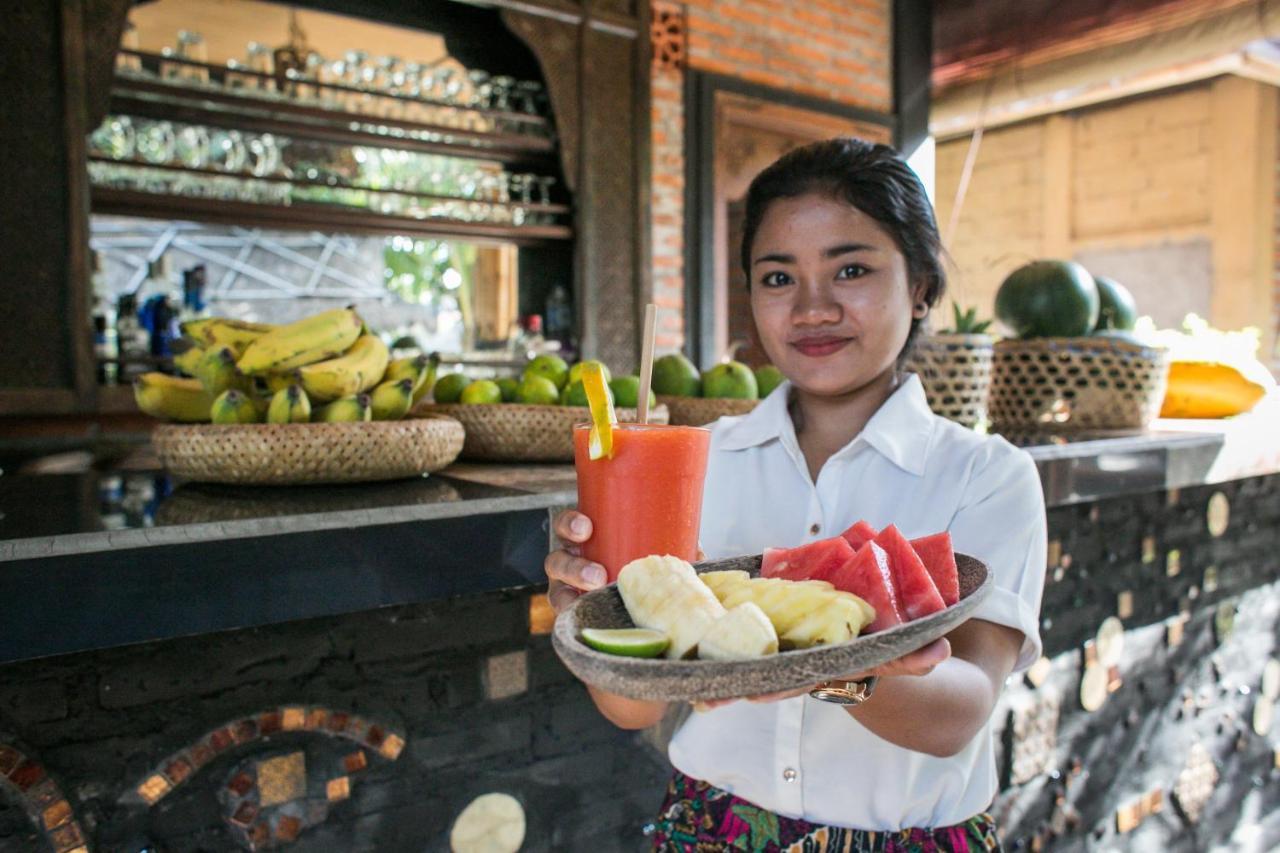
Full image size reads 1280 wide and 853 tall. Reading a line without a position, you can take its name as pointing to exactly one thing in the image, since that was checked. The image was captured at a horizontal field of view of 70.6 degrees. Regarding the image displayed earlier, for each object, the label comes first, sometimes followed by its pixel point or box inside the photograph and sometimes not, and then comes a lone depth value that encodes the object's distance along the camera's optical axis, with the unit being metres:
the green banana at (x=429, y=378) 1.64
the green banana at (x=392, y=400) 1.52
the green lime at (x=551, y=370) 1.73
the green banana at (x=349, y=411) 1.41
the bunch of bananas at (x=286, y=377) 1.40
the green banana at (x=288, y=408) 1.36
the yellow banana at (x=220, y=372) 1.43
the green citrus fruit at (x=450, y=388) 1.77
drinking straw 0.92
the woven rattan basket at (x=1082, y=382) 2.02
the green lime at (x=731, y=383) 1.86
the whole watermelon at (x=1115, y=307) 2.20
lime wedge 0.62
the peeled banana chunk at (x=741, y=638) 0.61
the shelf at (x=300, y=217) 3.45
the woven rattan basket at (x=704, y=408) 1.80
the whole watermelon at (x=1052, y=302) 2.08
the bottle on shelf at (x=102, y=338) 3.52
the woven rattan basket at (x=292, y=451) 1.28
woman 1.20
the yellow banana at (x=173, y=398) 1.54
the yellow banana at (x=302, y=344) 1.45
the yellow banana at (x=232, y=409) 1.36
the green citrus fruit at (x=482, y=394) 1.68
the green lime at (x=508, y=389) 1.72
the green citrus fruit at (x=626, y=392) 1.68
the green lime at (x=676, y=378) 1.90
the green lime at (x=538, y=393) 1.66
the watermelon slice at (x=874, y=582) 0.71
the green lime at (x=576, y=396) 1.63
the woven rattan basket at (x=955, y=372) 1.81
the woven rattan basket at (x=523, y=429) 1.58
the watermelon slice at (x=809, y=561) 0.79
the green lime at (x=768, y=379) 1.98
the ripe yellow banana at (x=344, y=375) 1.45
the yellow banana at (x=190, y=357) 1.48
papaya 2.47
